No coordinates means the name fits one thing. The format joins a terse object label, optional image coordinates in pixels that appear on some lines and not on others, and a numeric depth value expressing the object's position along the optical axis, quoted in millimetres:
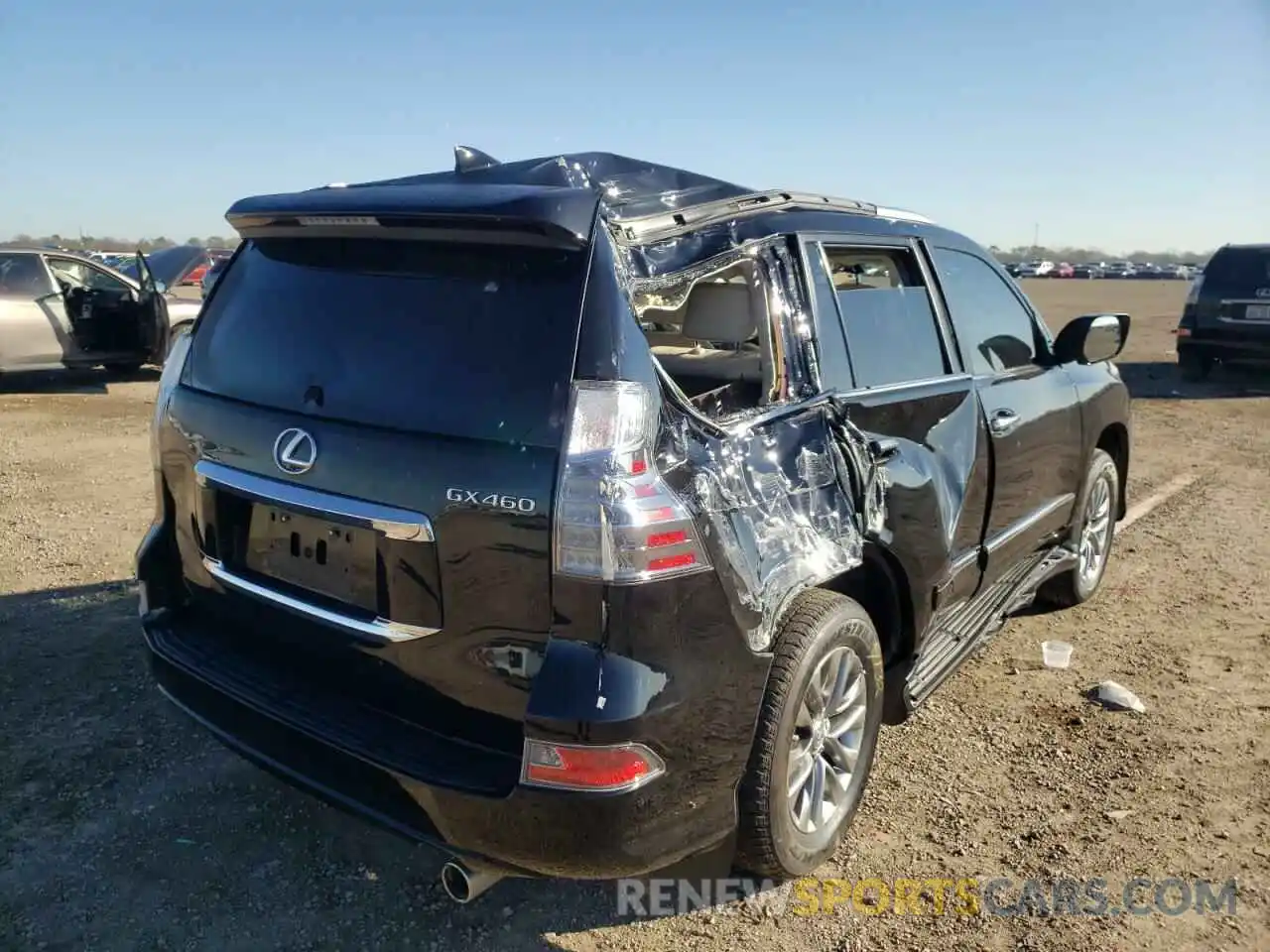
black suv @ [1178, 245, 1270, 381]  12359
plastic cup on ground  4453
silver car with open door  10945
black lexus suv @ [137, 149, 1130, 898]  2131
